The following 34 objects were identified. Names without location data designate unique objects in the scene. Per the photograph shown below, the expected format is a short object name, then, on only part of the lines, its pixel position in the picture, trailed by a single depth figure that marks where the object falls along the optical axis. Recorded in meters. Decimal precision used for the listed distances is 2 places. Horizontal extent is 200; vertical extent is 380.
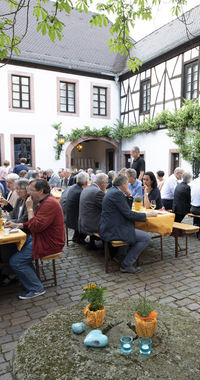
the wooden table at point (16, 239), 3.67
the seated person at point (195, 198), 6.61
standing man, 8.05
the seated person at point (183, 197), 6.40
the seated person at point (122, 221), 4.50
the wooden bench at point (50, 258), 4.00
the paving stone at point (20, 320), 3.30
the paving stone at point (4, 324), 3.25
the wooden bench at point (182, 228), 5.43
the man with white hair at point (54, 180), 11.50
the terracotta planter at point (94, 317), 2.16
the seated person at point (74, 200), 6.05
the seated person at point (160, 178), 8.38
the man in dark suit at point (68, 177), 9.41
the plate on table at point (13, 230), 3.91
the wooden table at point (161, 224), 4.89
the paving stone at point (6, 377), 2.40
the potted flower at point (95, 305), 2.18
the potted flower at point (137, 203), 5.49
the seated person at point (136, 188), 6.67
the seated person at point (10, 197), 5.39
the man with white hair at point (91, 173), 13.11
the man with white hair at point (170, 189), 7.29
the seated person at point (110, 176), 9.85
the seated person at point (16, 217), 4.00
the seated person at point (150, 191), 5.82
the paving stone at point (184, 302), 3.64
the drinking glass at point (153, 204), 5.31
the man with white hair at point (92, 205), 5.30
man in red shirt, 3.79
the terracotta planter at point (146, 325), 2.00
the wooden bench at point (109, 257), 4.54
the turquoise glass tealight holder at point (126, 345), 1.87
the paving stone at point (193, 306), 3.55
